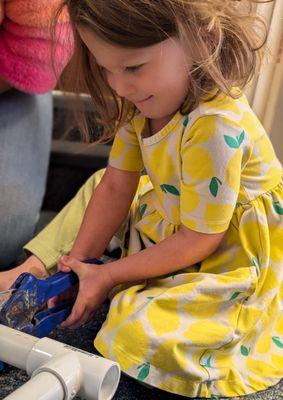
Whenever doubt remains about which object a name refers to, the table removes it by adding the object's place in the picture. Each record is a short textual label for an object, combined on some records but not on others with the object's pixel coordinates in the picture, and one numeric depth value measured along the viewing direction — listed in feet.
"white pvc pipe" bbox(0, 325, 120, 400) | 1.76
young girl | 1.96
